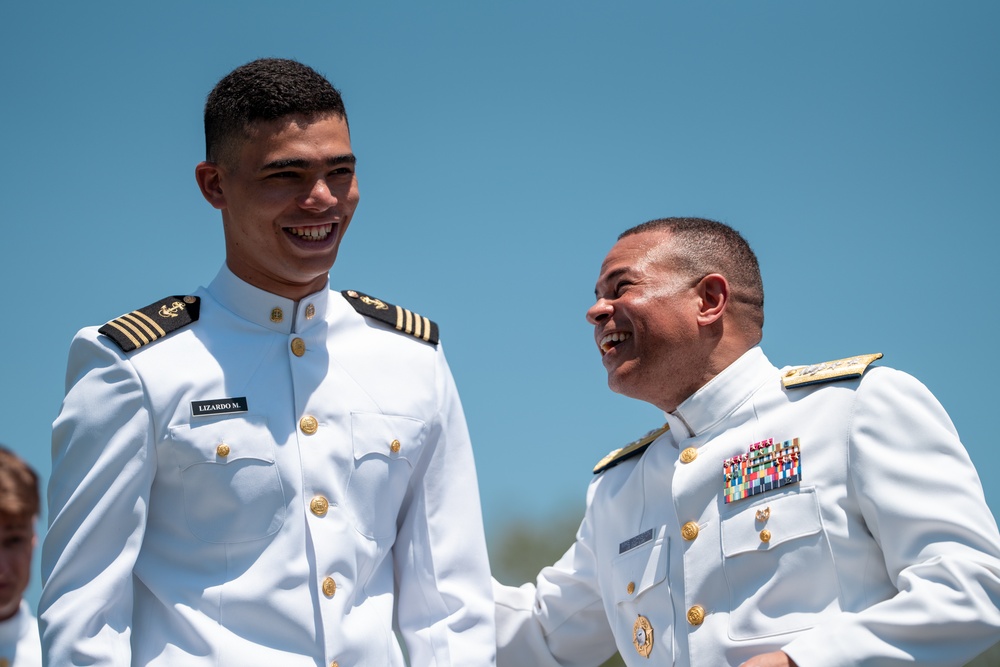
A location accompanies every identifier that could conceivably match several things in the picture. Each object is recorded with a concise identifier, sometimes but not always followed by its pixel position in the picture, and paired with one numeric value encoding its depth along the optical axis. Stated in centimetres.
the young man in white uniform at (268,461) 400
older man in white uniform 417
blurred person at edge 591
